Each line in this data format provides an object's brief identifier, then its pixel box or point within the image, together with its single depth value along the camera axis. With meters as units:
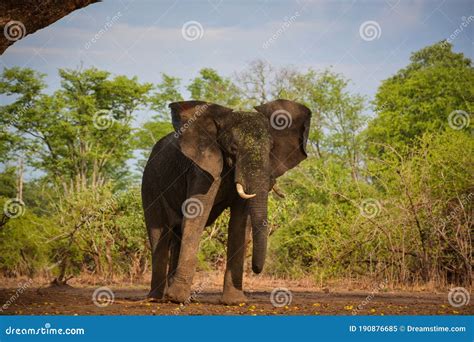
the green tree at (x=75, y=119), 42.53
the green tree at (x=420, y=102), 40.84
